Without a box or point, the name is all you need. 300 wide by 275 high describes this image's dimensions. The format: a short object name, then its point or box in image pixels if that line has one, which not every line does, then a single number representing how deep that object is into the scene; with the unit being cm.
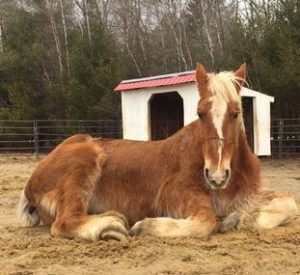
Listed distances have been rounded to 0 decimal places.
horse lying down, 418
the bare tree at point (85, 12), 2440
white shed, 1338
